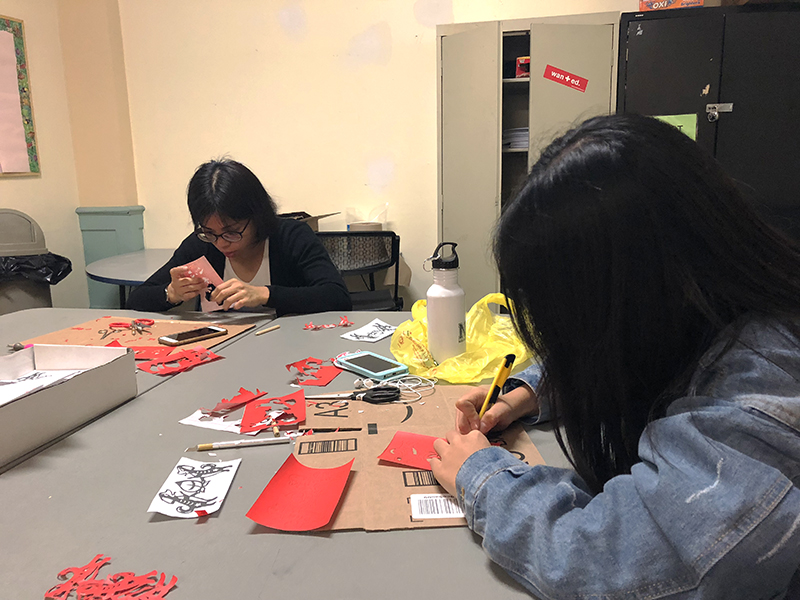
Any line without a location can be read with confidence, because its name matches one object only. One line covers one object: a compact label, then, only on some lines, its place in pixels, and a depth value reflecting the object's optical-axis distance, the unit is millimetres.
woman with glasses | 1539
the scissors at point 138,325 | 1361
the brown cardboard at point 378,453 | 576
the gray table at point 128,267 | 2152
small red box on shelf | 2672
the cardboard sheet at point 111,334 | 1253
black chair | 2475
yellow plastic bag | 992
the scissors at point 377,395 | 888
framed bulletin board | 2782
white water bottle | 996
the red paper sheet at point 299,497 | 567
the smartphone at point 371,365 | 1004
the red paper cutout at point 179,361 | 1082
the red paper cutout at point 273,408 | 812
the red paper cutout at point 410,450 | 683
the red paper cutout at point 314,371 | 998
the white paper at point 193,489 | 598
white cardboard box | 719
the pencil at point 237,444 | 739
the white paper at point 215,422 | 811
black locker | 2303
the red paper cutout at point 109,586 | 471
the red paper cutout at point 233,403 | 869
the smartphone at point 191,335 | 1250
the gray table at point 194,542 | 481
